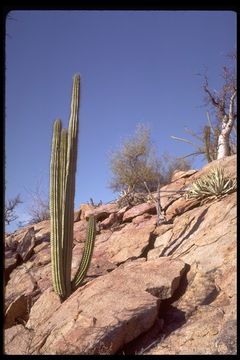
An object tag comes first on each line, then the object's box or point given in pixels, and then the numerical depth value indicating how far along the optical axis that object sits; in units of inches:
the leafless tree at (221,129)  486.3
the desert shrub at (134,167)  660.1
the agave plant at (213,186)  309.9
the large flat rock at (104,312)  173.9
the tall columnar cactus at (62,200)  229.9
